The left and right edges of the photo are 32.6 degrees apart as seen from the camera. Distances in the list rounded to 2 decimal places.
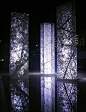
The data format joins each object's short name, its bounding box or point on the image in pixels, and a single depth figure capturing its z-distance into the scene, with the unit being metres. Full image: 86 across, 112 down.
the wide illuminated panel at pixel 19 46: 7.91
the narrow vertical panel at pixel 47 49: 9.30
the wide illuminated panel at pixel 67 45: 7.09
